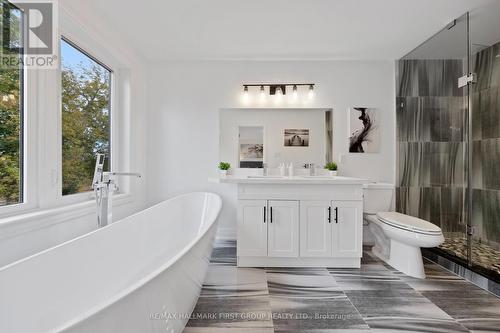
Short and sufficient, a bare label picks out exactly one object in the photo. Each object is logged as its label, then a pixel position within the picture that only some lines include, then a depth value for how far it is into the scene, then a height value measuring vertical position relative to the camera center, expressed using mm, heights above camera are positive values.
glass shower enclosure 2484 +325
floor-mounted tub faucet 1908 -187
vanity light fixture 3234 +942
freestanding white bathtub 841 -543
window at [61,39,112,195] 2115 +442
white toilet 2252 -583
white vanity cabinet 2516 -542
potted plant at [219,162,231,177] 3100 -24
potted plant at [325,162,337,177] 3186 -31
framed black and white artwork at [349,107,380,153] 3252 +453
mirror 3250 +351
